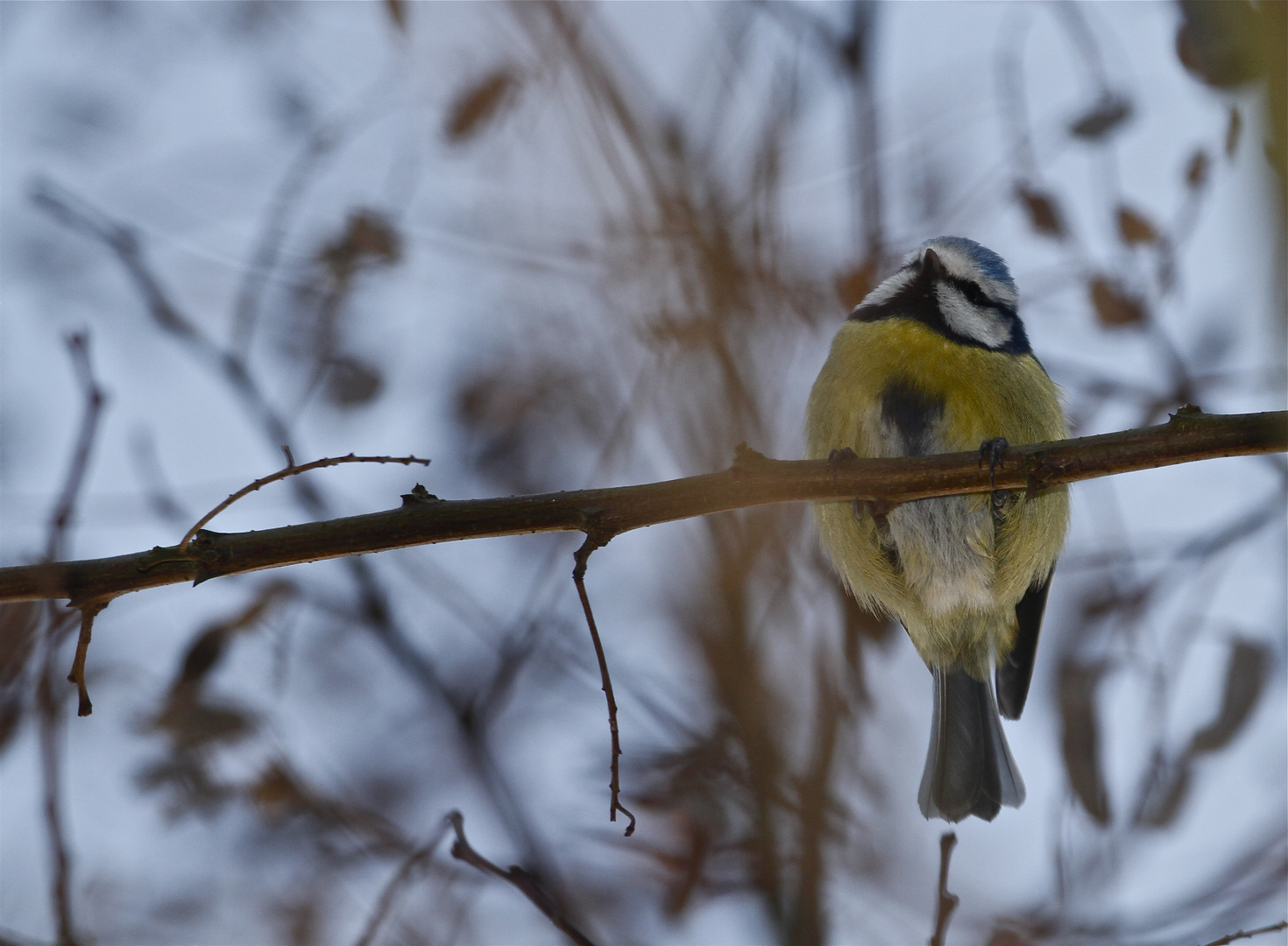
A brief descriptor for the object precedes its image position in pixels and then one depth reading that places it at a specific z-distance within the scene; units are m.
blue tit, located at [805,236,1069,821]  5.79
